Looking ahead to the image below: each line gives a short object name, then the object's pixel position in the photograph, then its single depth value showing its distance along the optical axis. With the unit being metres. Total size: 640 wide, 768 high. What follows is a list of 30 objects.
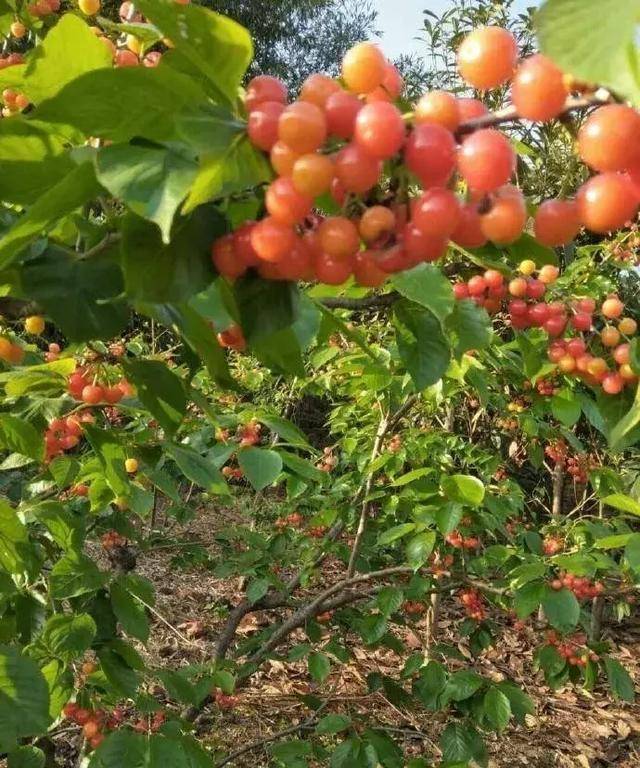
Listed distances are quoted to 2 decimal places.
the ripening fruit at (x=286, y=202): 0.18
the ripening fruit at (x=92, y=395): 0.48
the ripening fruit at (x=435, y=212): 0.18
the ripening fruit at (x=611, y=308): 0.42
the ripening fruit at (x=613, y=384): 0.37
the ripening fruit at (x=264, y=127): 0.18
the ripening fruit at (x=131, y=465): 0.67
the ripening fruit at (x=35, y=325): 0.42
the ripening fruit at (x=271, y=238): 0.19
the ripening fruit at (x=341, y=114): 0.18
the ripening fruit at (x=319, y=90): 0.19
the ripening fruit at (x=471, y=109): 0.19
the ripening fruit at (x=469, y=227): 0.20
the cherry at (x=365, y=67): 0.20
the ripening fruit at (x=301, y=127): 0.17
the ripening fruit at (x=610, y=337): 0.42
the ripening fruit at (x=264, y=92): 0.19
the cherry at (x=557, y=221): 0.20
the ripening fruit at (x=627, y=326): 0.42
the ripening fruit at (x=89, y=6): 0.39
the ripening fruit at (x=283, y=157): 0.17
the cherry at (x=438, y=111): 0.18
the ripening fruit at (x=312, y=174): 0.17
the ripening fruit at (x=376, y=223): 0.19
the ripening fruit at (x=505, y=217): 0.19
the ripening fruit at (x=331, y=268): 0.20
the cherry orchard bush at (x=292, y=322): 0.18
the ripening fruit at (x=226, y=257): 0.20
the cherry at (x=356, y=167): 0.17
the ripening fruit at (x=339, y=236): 0.19
